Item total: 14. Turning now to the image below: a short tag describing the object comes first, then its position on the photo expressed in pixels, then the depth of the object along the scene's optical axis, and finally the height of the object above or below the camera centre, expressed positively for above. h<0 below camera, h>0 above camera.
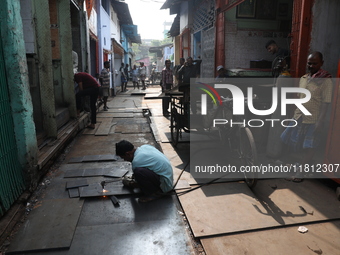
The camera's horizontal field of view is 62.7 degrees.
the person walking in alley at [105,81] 10.93 -0.30
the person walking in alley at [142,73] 23.29 +0.03
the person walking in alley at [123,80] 19.85 -0.47
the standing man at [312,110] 3.83 -0.52
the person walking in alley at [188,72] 9.27 +0.04
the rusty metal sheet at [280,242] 2.68 -1.67
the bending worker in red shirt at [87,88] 7.64 -0.40
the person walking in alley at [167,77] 12.34 -0.16
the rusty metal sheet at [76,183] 4.10 -1.62
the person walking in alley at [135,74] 21.90 -0.05
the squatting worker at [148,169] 3.62 -1.23
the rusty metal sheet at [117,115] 10.02 -1.50
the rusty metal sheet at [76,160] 5.31 -1.63
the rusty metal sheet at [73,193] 3.85 -1.65
